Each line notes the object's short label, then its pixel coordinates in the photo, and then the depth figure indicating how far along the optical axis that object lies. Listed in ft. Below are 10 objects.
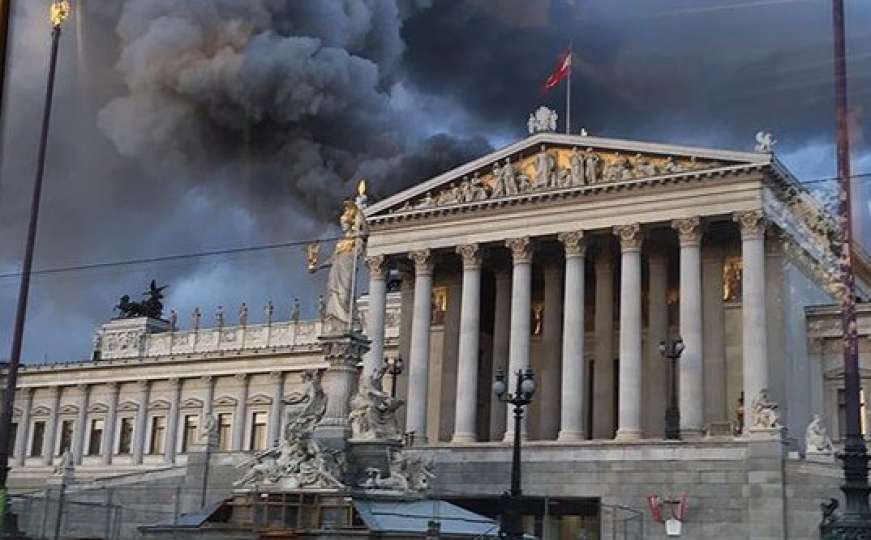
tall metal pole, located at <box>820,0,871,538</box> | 58.49
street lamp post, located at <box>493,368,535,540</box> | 72.02
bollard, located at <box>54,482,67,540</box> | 110.98
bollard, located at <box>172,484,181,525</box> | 148.66
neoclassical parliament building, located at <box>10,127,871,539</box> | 131.03
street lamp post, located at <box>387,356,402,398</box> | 133.08
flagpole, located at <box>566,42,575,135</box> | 152.56
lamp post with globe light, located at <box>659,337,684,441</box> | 132.40
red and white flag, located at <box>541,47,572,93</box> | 140.05
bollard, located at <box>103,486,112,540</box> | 129.85
